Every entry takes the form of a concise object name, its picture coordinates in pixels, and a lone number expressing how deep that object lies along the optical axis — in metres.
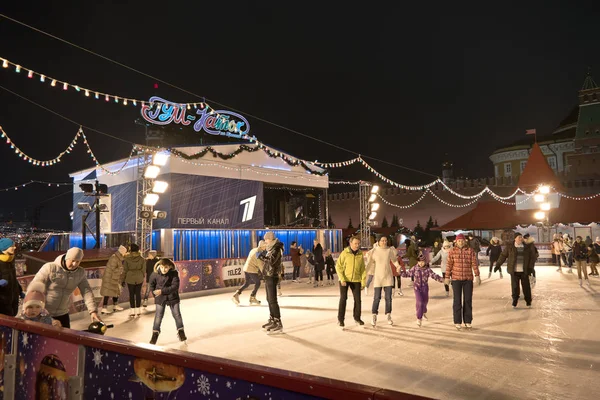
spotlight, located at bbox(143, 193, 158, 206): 13.76
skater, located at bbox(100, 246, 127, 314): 8.79
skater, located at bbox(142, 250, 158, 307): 10.00
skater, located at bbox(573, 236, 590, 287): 12.43
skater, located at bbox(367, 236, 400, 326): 7.13
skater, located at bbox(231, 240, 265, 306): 9.28
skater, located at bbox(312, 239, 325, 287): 13.64
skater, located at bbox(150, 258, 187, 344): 5.91
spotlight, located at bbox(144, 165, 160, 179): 13.80
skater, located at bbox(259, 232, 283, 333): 6.80
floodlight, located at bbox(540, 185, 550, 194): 22.42
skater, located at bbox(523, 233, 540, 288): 8.54
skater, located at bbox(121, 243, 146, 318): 8.88
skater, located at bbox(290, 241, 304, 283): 14.55
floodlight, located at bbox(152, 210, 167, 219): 13.96
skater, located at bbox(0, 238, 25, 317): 4.69
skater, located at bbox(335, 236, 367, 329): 6.98
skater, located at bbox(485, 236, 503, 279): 14.30
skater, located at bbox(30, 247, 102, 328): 4.11
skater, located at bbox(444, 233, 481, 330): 6.68
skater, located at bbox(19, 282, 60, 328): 3.82
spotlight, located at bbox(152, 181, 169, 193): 13.80
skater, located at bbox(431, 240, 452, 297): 11.05
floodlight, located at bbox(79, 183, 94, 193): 16.78
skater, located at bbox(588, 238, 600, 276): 14.05
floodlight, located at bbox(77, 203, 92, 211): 16.62
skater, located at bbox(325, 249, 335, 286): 14.96
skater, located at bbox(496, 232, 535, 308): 8.48
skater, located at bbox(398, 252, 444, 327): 7.13
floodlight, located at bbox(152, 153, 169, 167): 13.87
